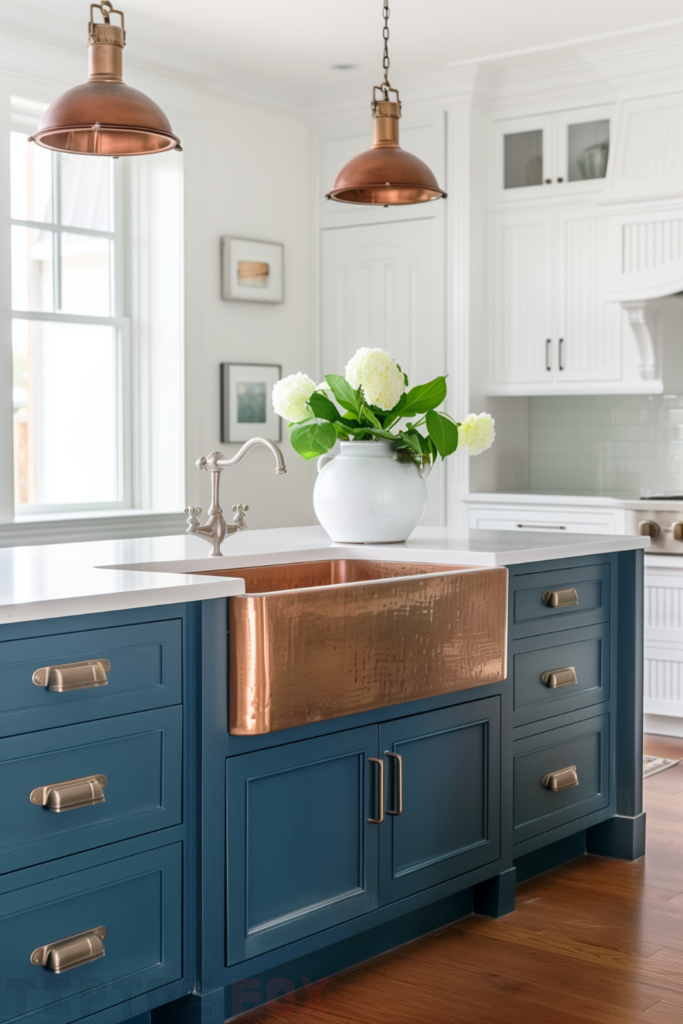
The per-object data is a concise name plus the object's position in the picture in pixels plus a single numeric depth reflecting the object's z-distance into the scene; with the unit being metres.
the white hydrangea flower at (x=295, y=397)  3.09
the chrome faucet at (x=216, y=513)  2.77
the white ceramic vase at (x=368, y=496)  3.05
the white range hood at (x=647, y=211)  4.94
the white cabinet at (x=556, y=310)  5.33
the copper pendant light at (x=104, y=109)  2.41
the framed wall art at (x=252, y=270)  5.63
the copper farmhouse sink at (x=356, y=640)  2.25
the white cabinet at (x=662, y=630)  4.88
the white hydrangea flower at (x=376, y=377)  3.00
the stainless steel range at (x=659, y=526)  4.85
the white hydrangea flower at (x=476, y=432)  3.23
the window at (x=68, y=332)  5.09
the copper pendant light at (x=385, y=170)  3.06
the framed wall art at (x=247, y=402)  5.65
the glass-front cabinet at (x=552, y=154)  5.32
